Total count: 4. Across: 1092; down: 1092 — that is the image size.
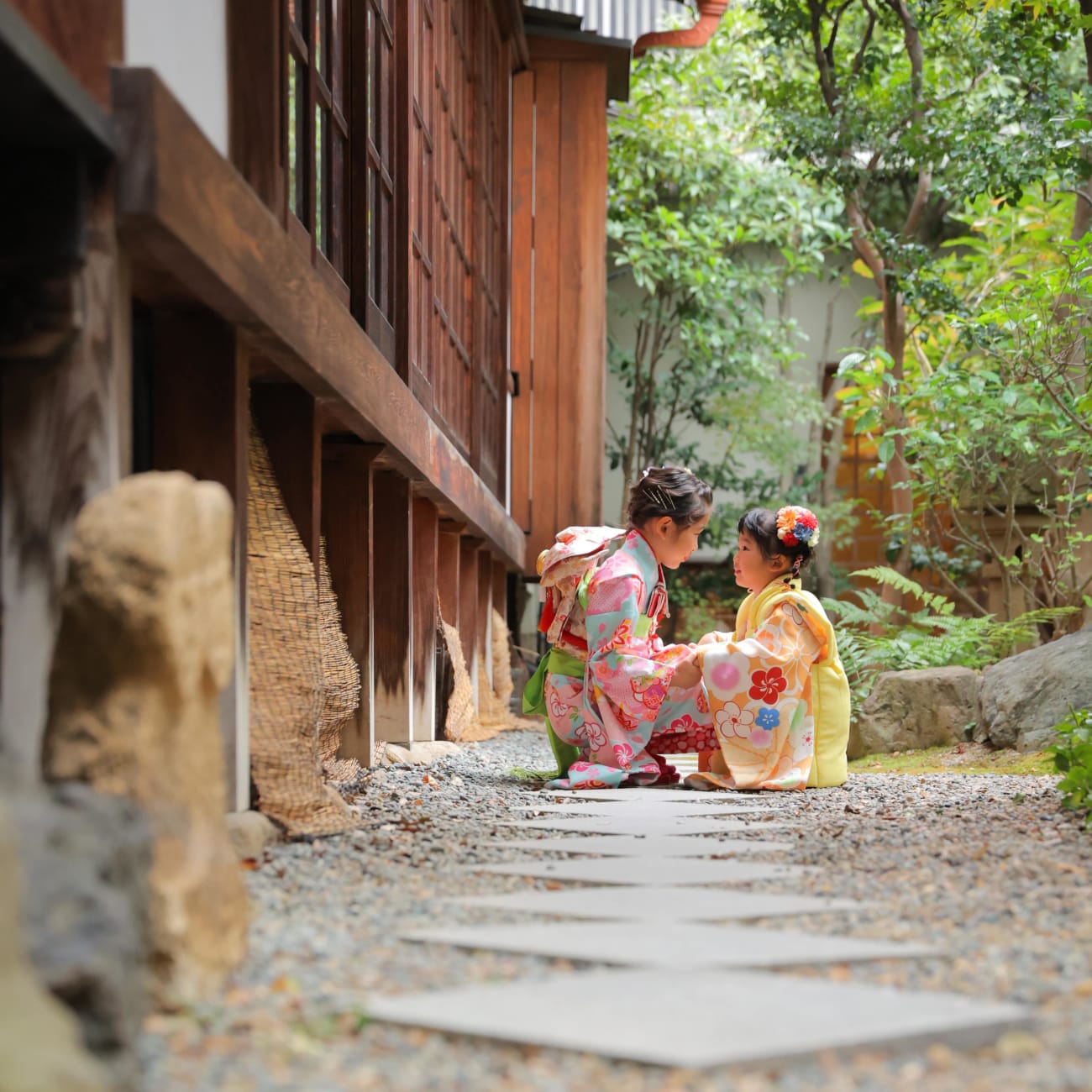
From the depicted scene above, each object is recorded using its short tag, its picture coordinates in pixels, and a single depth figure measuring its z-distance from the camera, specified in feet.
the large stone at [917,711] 19.75
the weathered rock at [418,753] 15.46
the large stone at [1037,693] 17.53
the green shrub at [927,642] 22.38
